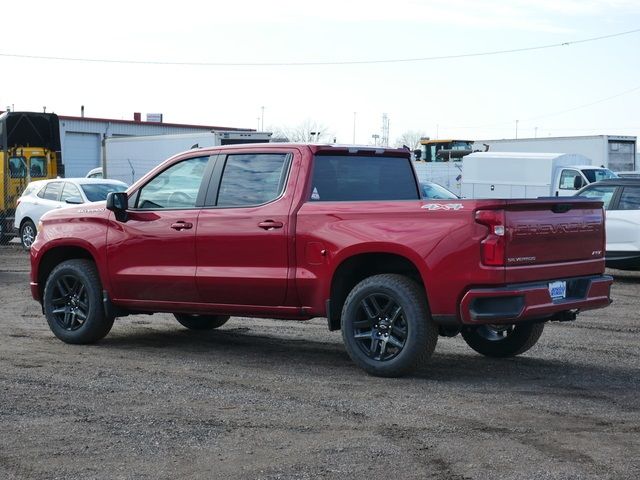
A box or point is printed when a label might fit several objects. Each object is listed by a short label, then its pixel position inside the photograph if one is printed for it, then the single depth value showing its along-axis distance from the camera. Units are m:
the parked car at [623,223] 17.95
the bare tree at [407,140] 108.65
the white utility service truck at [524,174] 31.80
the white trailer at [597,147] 41.13
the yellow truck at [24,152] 30.20
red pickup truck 8.48
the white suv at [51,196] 23.97
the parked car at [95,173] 39.80
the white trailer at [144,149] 31.31
